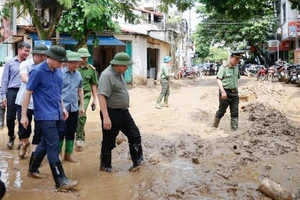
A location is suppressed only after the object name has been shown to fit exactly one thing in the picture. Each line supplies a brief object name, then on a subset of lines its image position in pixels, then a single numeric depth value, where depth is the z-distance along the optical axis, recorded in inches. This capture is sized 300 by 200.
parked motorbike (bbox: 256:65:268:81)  877.8
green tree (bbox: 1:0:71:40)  447.8
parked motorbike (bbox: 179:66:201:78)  1183.6
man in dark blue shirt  156.7
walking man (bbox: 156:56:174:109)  438.4
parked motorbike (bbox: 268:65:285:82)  770.8
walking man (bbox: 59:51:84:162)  195.6
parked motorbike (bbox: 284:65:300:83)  689.0
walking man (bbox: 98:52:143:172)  173.6
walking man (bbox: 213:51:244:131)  274.8
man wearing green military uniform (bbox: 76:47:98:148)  229.9
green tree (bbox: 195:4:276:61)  1138.0
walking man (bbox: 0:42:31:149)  237.6
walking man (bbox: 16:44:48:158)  191.3
